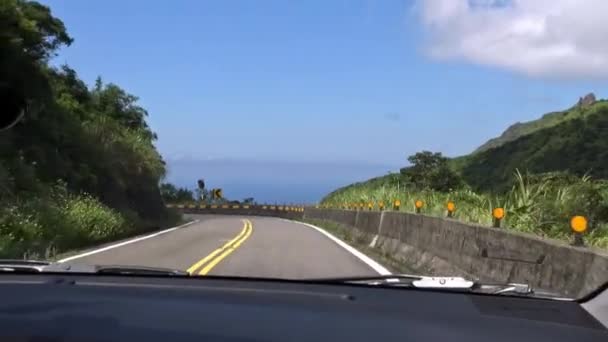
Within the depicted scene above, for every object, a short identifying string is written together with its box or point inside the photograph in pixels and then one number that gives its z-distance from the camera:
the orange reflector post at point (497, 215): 10.70
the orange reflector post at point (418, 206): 17.61
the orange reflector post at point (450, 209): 14.27
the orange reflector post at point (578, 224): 7.61
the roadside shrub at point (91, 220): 21.55
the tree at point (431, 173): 50.31
